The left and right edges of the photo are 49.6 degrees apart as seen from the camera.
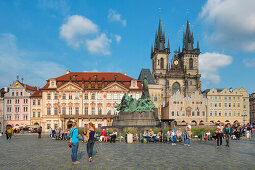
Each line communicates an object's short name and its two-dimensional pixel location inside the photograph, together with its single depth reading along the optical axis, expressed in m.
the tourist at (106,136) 21.92
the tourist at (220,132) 18.06
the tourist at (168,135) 21.08
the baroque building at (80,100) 60.53
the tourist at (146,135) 21.09
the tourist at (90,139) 11.73
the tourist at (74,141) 11.06
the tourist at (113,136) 21.31
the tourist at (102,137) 22.17
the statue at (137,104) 28.47
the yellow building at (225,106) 77.12
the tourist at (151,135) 21.19
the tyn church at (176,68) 90.50
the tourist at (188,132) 17.96
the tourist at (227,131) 17.78
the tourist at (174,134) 18.92
